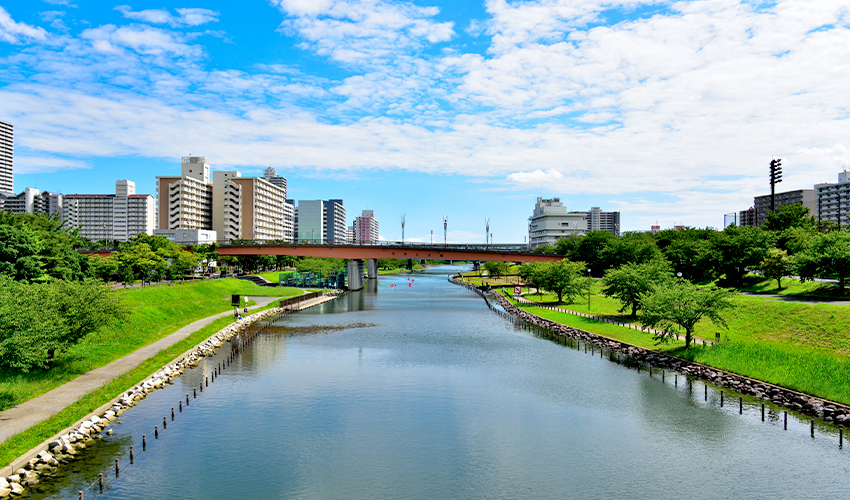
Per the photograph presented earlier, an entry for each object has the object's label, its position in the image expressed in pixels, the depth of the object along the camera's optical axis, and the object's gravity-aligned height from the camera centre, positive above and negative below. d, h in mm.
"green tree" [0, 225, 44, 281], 52031 +2
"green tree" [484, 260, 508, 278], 156250 -4003
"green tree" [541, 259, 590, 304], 80562 -3860
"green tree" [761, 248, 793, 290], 66181 -1374
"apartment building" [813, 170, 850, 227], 192375 +20199
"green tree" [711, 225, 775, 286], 74375 +447
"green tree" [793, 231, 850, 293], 53750 -400
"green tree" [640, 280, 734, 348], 43281 -4333
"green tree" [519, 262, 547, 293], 86812 -3035
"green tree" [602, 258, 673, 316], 60531 -3020
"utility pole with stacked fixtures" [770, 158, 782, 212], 67125 +10606
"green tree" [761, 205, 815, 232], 100250 +6855
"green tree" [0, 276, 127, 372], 28078 -3815
